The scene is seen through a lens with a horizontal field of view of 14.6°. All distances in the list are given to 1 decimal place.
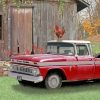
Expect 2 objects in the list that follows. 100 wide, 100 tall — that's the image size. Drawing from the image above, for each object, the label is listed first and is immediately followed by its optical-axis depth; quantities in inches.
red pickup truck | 484.7
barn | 800.3
